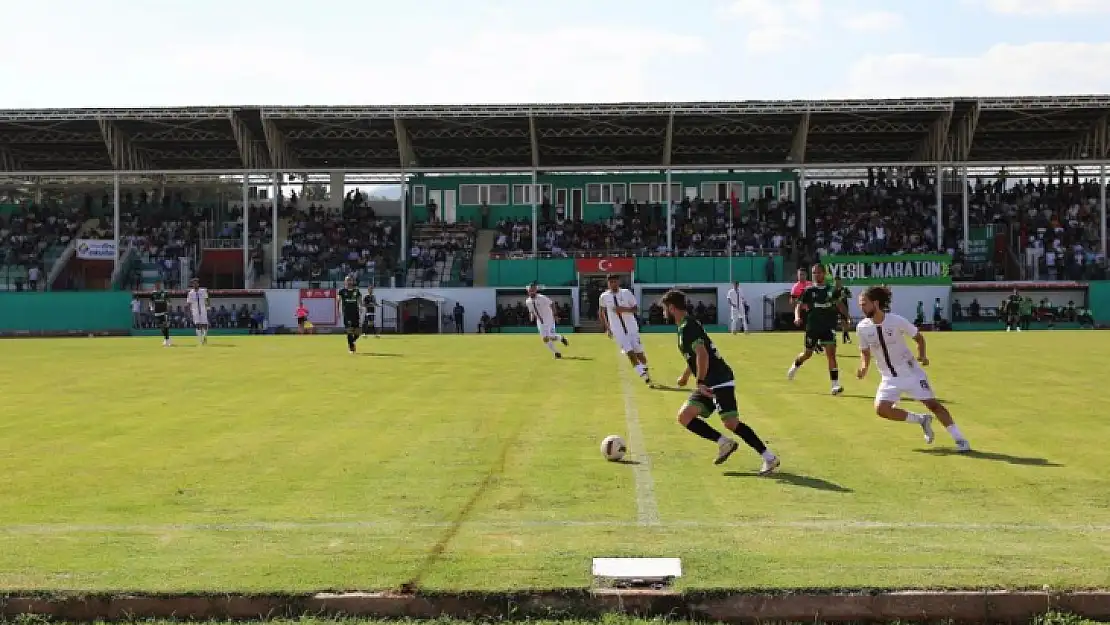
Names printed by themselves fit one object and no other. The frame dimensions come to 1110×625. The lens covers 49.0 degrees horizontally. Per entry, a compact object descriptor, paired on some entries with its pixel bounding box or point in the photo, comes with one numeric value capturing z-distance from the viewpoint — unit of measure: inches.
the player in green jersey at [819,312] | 831.7
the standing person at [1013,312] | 2076.8
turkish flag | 2359.7
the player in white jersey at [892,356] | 527.5
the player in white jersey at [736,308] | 1652.3
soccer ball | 477.8
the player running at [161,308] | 1553.4
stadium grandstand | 2420.9
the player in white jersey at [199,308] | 1589.6
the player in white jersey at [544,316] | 1177.4
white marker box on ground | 277.6
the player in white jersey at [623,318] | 893.8
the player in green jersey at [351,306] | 1320.1
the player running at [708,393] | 458.9
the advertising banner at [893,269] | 2289.6
